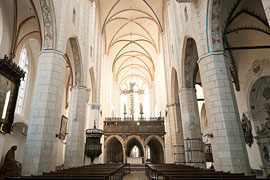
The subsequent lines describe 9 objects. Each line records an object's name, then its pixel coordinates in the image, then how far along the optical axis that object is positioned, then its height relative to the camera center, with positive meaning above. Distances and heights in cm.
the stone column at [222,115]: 560 +102
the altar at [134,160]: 1681 -85
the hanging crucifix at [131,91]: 2370 +719
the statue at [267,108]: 1036 +208
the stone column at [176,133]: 1253 +106
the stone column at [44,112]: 586 +129
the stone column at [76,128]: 952 +119
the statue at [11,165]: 818 -51
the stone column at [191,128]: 962 +105
